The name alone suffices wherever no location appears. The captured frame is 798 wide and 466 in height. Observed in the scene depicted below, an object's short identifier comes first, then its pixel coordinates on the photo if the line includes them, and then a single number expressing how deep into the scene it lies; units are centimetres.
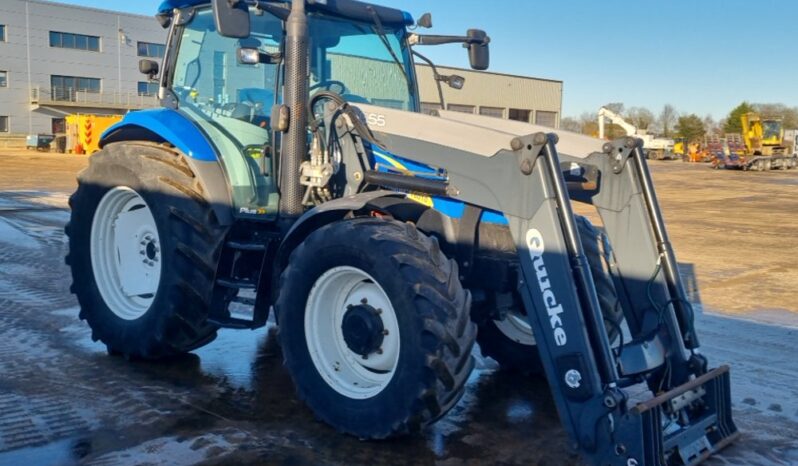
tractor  387
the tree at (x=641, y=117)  7297
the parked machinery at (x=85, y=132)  4100
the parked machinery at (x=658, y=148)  5372
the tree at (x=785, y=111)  7550
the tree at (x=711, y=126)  7938
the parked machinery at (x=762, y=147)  4394
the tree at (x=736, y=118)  7215
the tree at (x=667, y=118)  8341
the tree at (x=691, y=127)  7387
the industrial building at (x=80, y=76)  5278
